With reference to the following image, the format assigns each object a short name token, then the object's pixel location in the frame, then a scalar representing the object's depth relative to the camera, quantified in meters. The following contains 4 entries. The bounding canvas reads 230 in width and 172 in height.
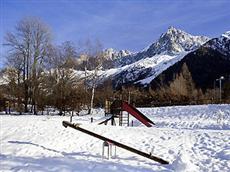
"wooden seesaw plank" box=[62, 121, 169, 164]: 11.85
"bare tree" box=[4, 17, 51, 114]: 42.72
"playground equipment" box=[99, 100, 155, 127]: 26.03
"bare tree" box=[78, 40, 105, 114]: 45.16
